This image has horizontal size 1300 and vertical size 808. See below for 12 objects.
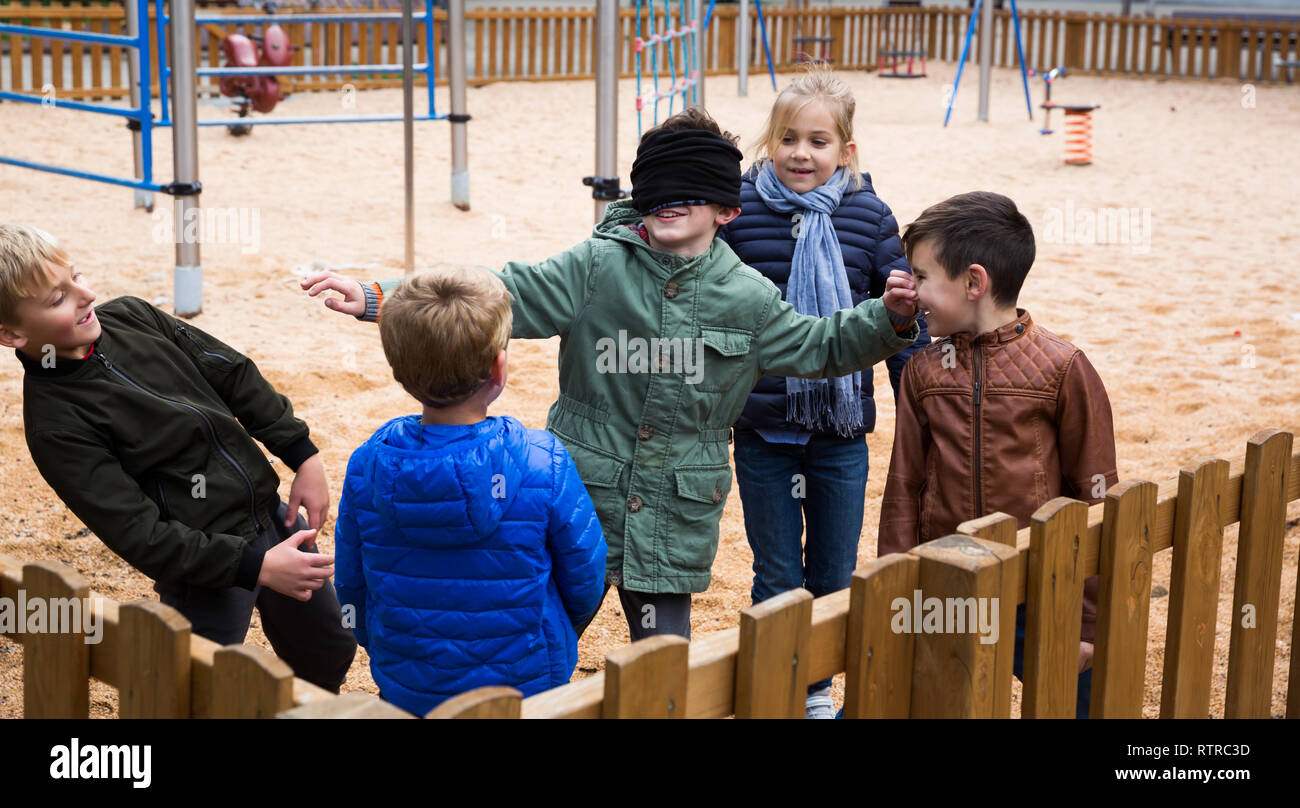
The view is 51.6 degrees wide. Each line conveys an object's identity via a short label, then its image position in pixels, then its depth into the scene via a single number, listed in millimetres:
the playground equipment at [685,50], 9391
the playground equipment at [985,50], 15539
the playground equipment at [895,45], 20869
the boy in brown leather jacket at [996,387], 2584
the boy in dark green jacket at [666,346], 2625
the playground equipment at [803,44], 20953
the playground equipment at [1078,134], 12547
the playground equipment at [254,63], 12305
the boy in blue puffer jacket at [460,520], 2072
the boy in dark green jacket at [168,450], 2375
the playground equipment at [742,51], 17500
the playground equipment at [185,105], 6488
